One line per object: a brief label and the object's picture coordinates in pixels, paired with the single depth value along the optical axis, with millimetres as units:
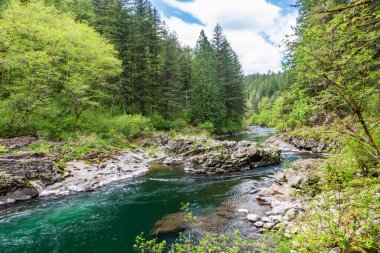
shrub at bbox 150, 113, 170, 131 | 33062
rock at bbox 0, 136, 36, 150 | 15017
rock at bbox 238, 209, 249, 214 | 9293
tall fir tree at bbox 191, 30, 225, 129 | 38938
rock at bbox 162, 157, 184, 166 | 19684
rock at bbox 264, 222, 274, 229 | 7512
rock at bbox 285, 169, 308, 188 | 10212
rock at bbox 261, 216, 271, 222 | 8155
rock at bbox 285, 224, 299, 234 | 6242
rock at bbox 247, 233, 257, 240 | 7191
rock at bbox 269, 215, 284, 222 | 7832
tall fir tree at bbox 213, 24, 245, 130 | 44688
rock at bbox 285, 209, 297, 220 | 7656
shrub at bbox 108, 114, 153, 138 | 24406
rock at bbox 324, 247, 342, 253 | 4373
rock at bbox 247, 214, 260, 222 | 8387
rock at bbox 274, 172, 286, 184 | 12188
